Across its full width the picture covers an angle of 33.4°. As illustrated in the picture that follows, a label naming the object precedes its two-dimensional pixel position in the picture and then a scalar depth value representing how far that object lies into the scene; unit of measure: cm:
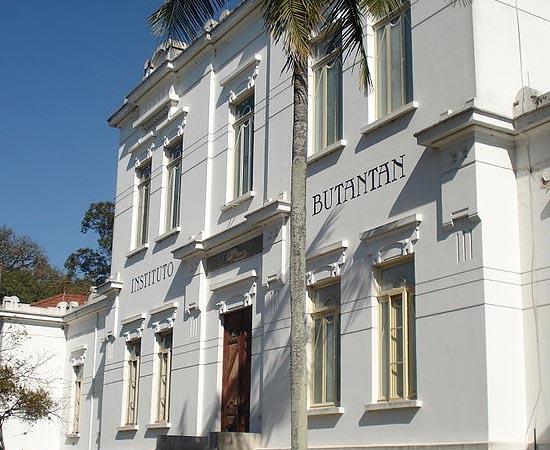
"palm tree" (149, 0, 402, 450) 1182
